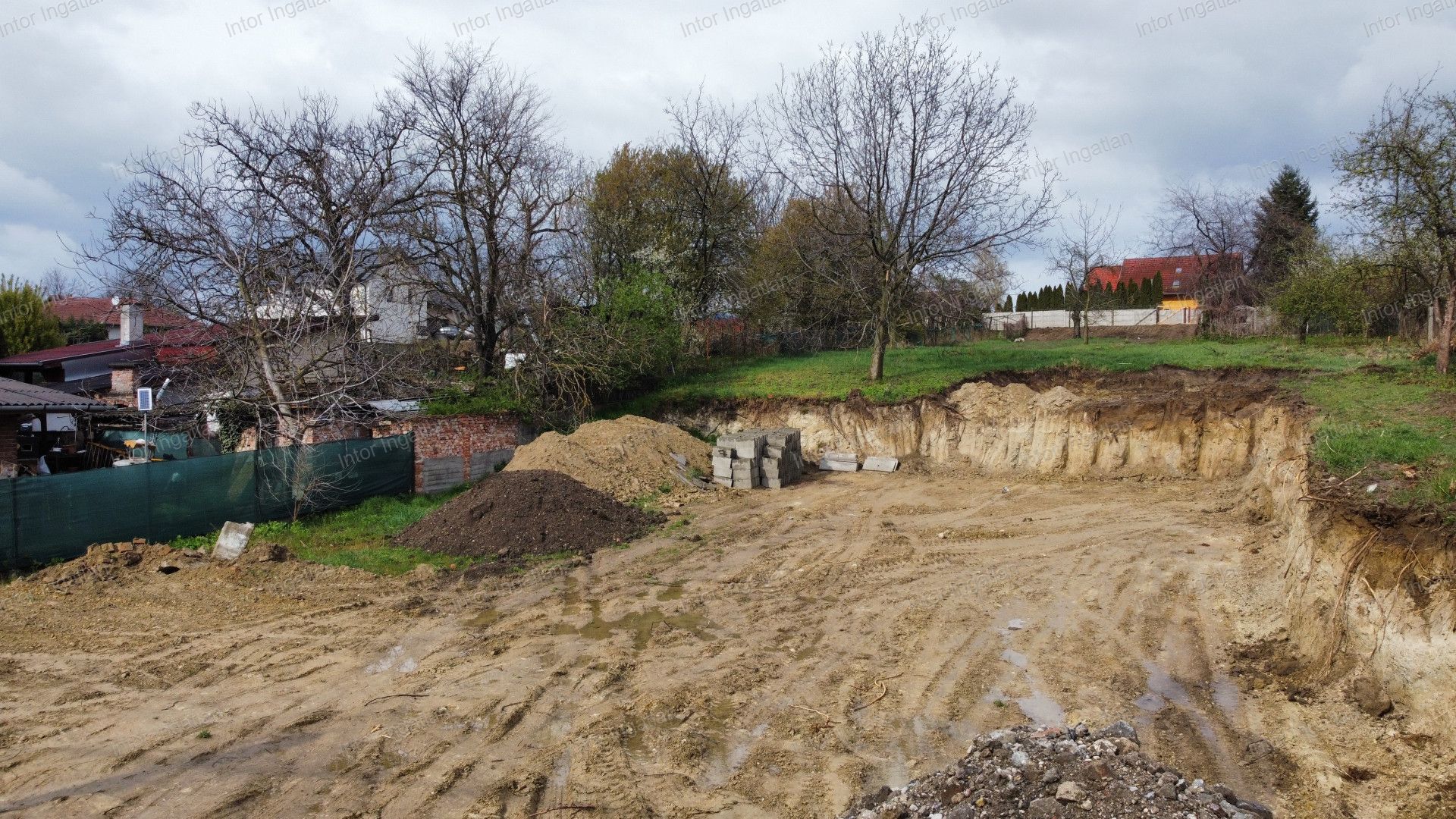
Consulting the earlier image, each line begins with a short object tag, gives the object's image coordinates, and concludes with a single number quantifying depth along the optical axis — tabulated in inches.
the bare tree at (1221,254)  1247.5
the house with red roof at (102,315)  840.9
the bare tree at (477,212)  858.1
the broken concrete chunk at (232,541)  477.7
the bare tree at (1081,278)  1275.8
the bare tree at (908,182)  863.1
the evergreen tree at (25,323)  1249.4
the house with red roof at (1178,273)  1336.1
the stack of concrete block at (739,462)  726.5
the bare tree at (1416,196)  581.3
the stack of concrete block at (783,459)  737.6
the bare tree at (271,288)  645.3
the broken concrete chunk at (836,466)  813.2
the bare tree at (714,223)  1211.9
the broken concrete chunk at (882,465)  798.5
